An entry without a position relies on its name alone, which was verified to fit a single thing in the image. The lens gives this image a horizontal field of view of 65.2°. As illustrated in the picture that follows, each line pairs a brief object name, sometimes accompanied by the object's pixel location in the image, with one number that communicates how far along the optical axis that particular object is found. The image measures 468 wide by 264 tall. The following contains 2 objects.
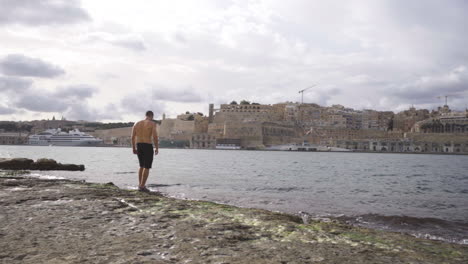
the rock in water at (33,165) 15.81
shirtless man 7.30
